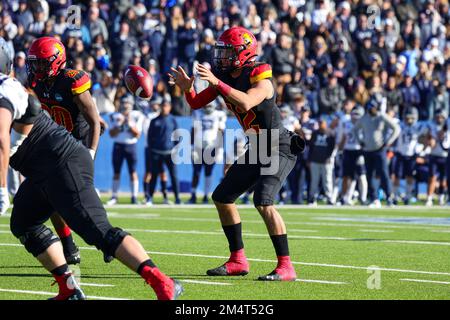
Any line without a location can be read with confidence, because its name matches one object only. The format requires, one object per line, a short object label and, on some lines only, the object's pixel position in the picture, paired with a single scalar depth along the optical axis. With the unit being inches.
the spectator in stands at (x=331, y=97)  1691.7
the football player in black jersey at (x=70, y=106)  700.0
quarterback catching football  651.5
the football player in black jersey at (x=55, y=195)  496.7
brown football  716.7
